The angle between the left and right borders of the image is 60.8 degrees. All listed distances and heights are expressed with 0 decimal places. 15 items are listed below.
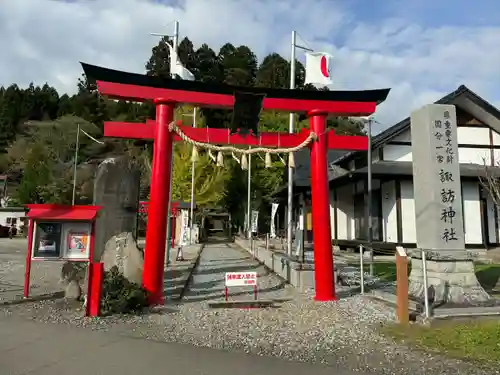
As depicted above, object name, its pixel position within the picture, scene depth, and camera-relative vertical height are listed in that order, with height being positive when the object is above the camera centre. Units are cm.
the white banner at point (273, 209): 2602 +179
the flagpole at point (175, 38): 1405 +664
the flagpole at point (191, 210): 2763 +179
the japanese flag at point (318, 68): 1185 +476
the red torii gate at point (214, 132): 897 +238
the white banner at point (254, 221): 3003 +127
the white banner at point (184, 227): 2501 +64
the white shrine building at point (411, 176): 2020 +309
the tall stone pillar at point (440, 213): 865 +63
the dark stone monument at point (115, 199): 1188 +107
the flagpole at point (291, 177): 1452 +209
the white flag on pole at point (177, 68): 1319 +525
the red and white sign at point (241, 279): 919 -87
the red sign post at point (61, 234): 927 +2
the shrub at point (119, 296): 783 -110
